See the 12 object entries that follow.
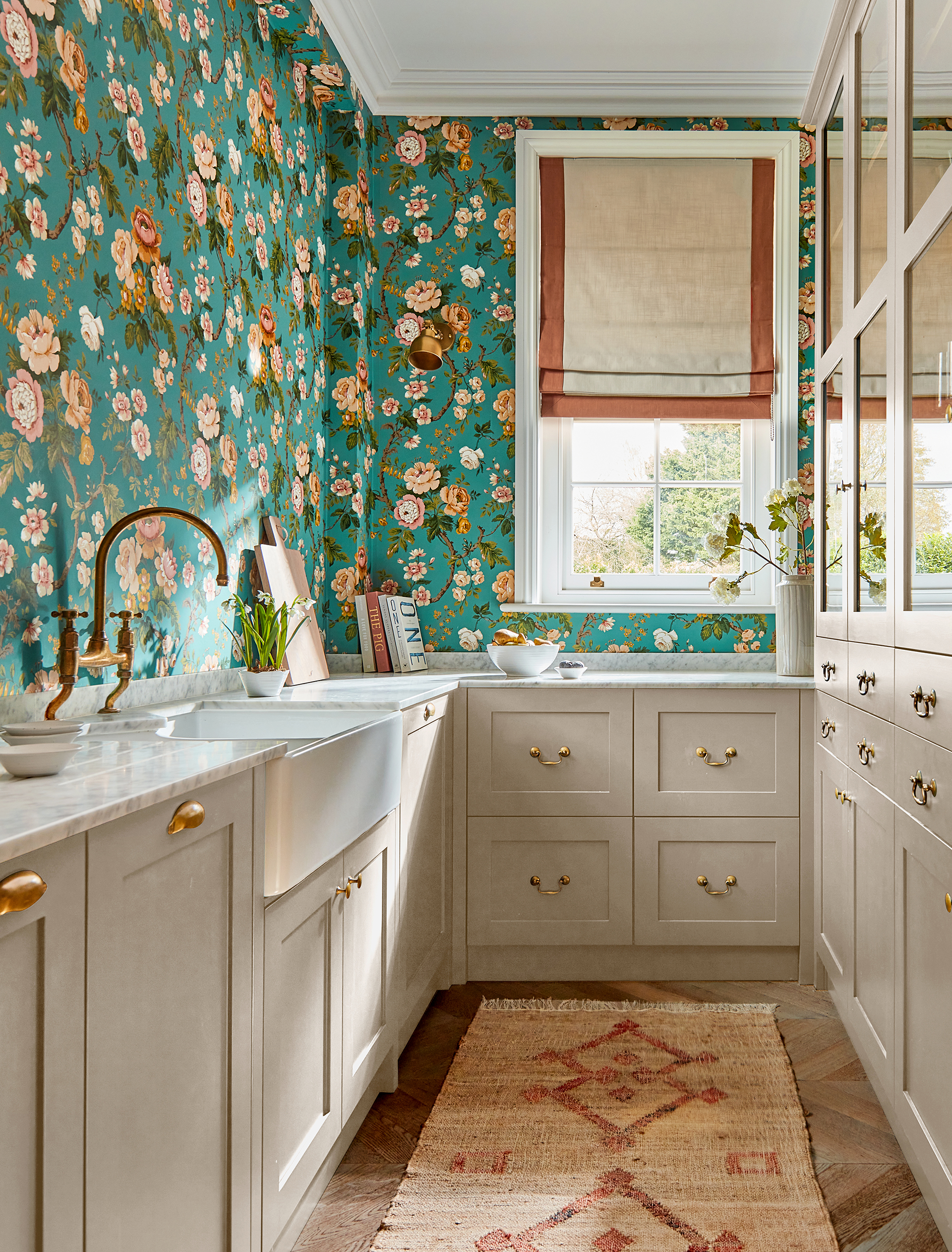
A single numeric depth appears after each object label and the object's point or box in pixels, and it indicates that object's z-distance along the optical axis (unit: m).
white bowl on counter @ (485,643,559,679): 2.80
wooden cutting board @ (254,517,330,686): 2.51
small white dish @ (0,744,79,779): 0.98
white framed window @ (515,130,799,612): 3.15
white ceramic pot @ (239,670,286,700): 2.12
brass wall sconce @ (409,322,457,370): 3.07
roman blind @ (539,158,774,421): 3.14
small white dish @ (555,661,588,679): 2.72
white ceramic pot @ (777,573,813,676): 2.75
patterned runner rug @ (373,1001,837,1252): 1.55
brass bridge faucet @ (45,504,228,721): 1.45
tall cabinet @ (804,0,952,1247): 1.47
